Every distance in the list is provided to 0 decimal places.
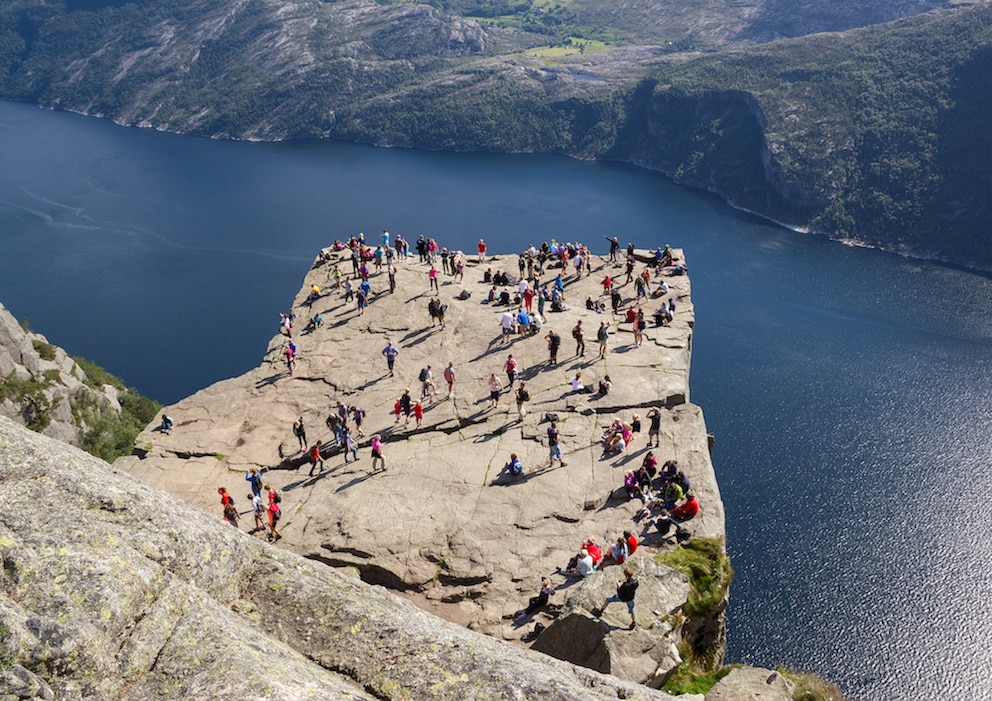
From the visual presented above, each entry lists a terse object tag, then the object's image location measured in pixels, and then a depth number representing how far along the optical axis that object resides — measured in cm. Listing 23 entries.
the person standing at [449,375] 3722
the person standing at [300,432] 3512
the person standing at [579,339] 3922
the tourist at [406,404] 3559
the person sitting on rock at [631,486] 2964
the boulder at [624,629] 2045
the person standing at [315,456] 3391
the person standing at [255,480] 3145
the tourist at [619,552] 2589
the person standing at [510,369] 3712
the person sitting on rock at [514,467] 3125
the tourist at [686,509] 2803
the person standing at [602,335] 3912
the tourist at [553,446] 3195
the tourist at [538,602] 2489
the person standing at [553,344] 3834
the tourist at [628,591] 2181
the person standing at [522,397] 3472
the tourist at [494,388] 3612
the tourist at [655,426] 3275
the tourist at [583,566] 2569
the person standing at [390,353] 3997
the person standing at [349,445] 3366
